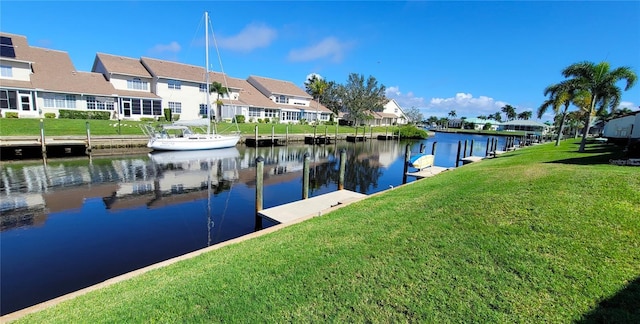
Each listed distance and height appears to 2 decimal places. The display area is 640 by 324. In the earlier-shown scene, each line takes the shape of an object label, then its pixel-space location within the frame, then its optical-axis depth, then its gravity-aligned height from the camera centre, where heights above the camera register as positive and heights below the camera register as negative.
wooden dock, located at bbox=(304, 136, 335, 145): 40.42 -2.04
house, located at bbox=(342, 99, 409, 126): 74.44 +2.87
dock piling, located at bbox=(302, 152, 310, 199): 12.23 -2.13
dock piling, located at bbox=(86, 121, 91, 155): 23.73 -2.31
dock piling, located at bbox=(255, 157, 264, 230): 10.75 -2.35
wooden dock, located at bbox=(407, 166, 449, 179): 17.82 -2.63
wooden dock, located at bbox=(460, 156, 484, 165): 25.36 -2.43
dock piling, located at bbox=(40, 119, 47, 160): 21.61 -2.38
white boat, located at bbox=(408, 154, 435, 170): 19.39 -2.09
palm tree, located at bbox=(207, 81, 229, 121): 41.94 +4.23
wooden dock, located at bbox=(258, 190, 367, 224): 9.74 -2.94
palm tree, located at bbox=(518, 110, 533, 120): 128.75 +7.77
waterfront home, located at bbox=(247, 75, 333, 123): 53.63 +4.38
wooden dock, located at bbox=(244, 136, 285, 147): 34.78 -2.18
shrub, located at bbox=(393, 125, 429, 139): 63.31 -0.75
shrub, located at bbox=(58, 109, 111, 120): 31.34 +0.12
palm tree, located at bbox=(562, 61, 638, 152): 19.31 +3.76
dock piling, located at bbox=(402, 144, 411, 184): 18.61 -2.10
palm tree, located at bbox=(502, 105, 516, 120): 129.75 +9.23
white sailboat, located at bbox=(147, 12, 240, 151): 26.16 -1.74
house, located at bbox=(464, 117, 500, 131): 118.62 +2.80
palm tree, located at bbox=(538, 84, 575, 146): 25.99 +3.33
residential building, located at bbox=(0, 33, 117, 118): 28.94 +3.18
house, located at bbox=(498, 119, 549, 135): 95.50 +2.26
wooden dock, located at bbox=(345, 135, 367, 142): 48.78 -1.93
